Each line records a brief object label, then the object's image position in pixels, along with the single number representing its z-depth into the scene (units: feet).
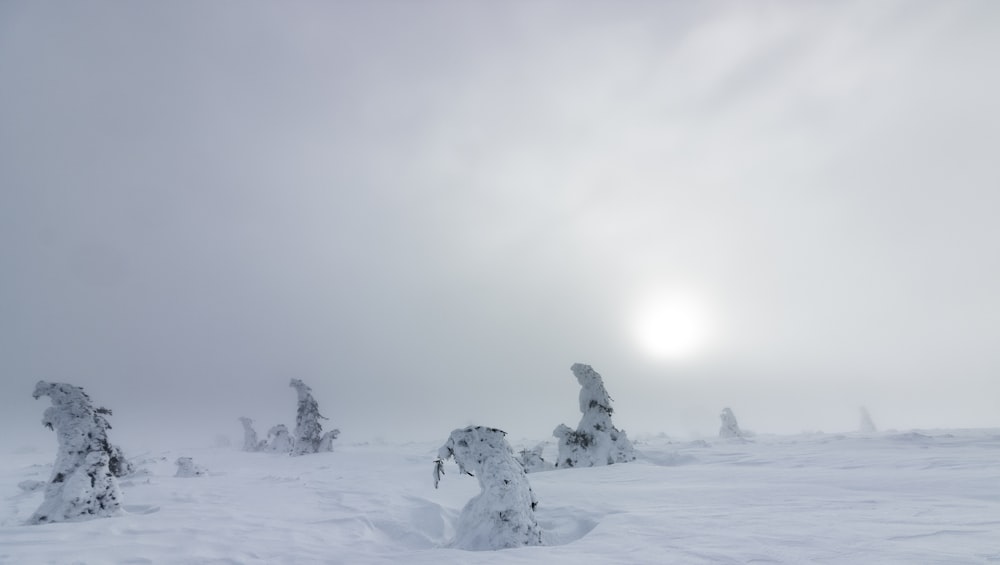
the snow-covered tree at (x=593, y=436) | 47.98
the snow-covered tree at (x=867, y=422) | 125.18
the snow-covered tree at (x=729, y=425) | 87.97
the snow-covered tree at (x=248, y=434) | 108.37
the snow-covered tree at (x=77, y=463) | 24.17
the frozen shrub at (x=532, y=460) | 48.62
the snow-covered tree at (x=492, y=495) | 18.90
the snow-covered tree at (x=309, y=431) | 81.25
